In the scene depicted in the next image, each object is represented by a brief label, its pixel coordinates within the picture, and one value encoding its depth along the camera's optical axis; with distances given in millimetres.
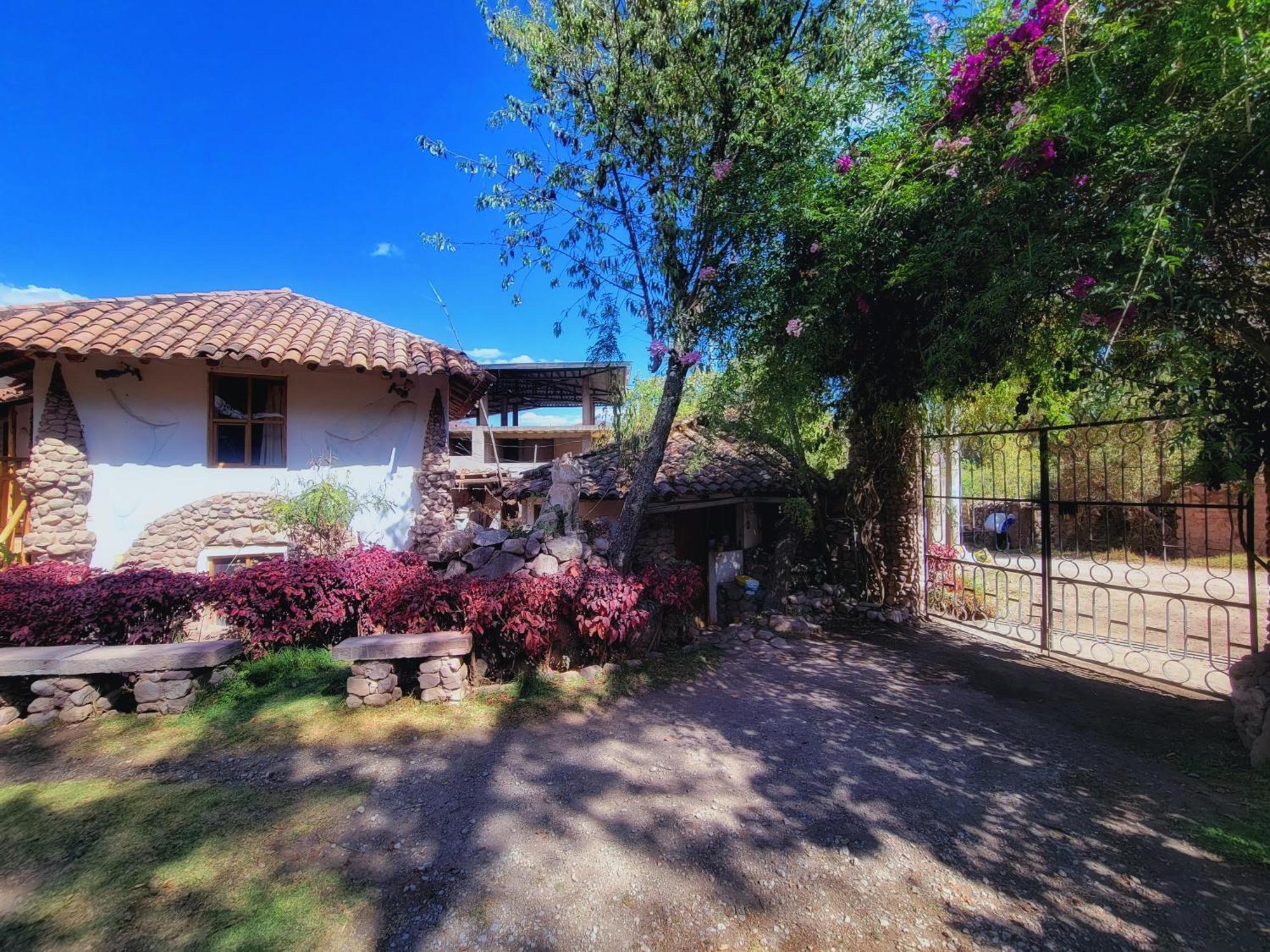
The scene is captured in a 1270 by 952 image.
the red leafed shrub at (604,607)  5172
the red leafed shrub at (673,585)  6012
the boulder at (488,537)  6039
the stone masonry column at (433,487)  8758
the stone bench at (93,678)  4348
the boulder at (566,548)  5852
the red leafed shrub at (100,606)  4820
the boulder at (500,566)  5742
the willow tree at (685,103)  5465
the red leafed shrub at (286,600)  5430
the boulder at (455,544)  6098
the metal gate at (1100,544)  4977
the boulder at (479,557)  5922
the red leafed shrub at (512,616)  4953
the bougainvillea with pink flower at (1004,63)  3648
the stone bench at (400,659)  4625
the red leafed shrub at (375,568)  5625
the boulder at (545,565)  5629
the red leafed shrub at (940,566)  8211
